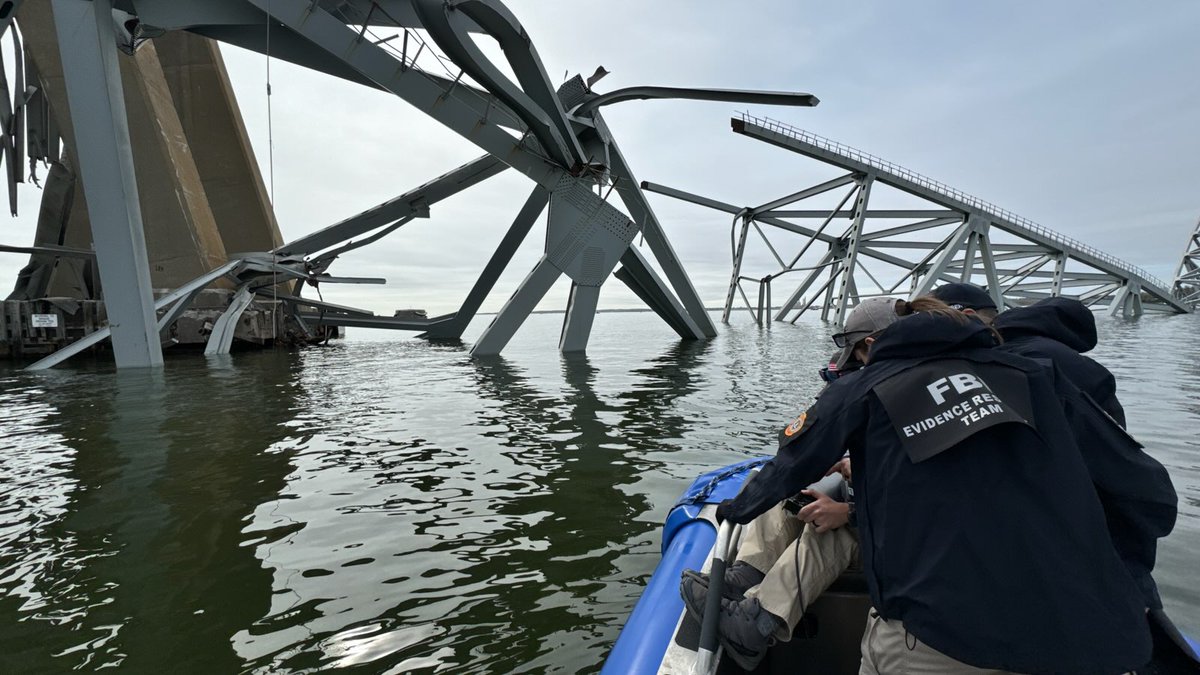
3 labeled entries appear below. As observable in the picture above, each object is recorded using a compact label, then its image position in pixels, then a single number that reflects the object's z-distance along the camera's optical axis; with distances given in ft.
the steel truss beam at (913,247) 126.62
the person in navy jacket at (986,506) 5.46
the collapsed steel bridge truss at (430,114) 45.06
